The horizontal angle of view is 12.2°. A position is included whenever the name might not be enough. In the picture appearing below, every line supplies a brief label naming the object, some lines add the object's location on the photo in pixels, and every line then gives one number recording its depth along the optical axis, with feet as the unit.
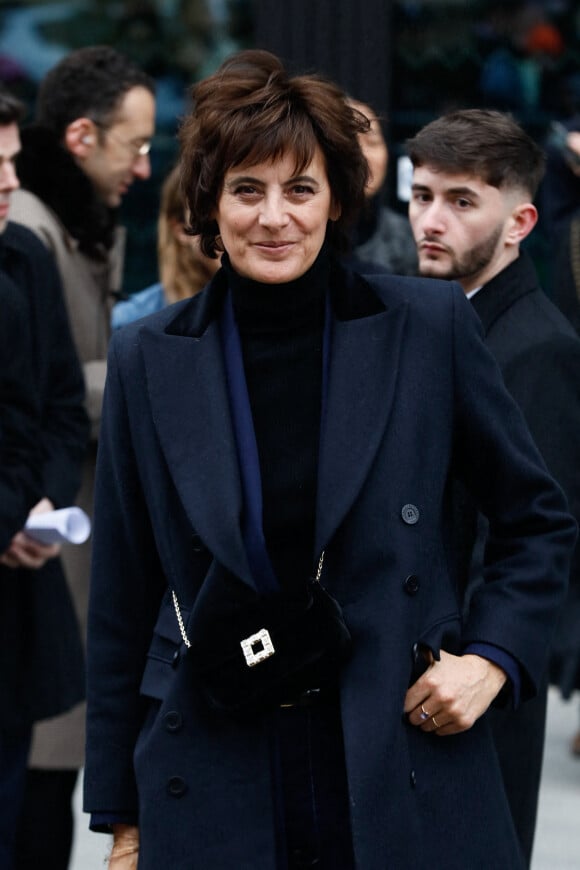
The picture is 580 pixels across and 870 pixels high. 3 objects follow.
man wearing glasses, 24.93
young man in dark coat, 17.43
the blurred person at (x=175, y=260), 27.44
